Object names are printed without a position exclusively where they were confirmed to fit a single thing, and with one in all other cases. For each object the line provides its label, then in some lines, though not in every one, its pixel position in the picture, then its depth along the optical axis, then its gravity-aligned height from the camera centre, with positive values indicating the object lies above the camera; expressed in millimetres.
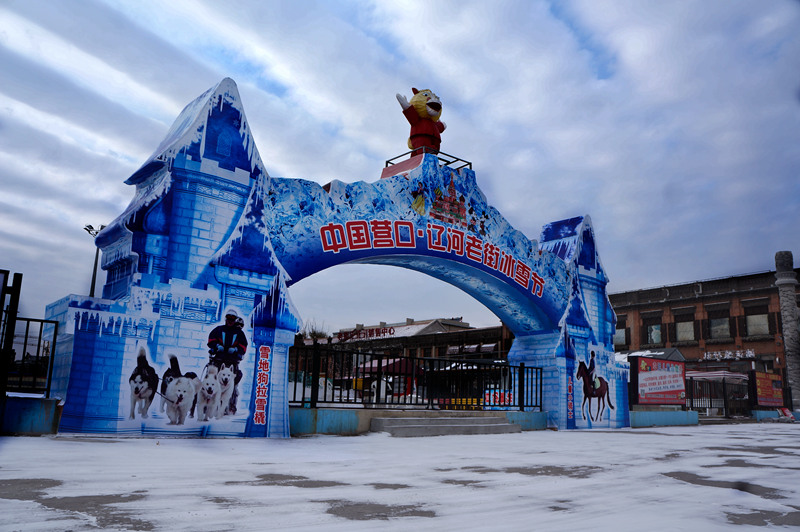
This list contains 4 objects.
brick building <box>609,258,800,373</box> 36031 +4227
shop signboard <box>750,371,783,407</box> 27359 -13
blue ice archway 8844 +2082
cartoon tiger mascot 14328 +6293
